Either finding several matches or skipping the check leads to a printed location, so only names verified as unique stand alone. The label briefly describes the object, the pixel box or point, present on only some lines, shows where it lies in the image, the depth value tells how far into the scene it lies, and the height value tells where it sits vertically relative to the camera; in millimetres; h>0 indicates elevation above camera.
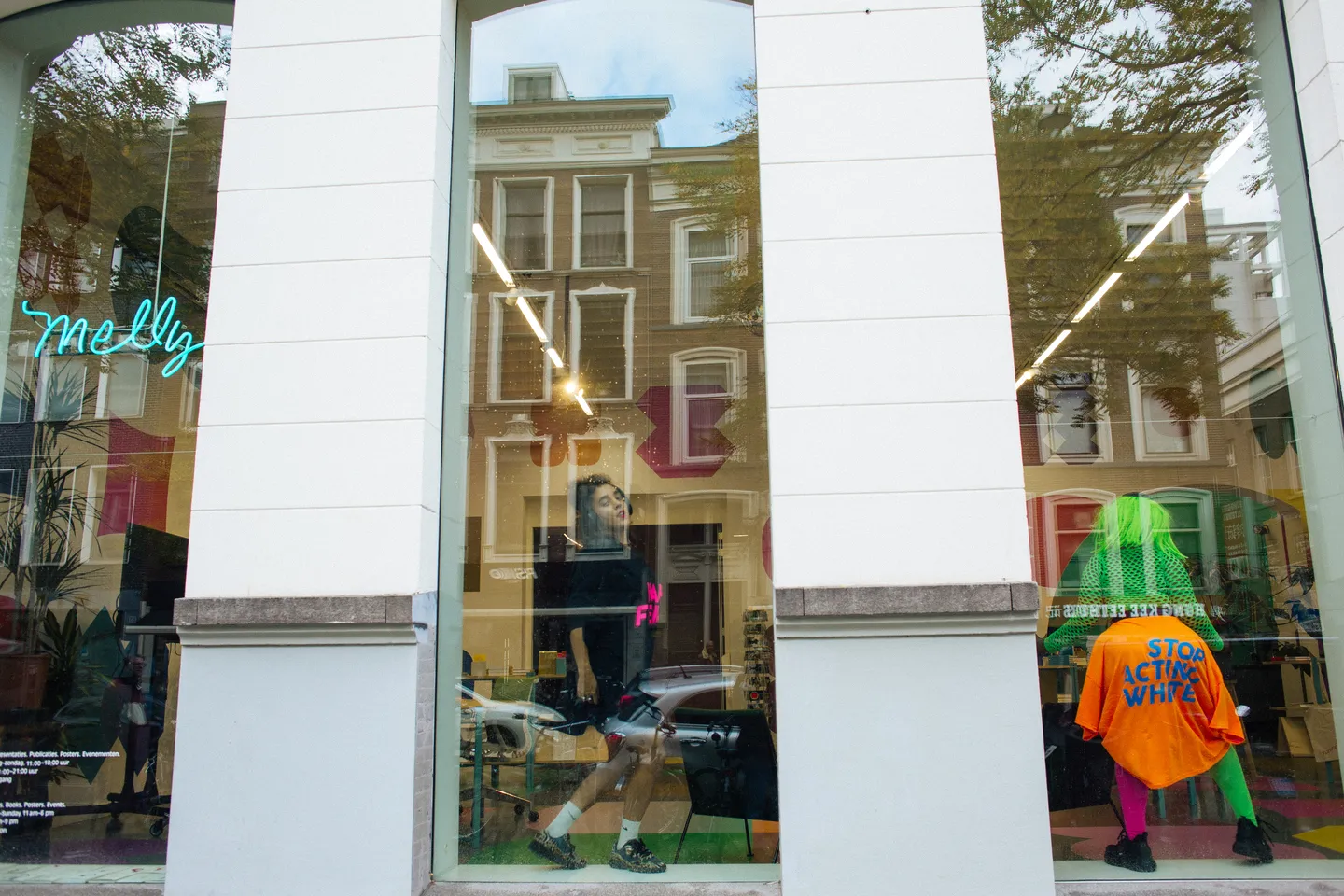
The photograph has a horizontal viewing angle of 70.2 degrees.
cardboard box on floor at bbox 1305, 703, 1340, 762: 4477 -610
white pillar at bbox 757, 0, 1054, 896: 4020 +606
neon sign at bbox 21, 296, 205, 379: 5672 +1664
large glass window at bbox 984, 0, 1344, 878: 4438 +900
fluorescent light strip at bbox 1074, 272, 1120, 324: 5961 +1867
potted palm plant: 5328 +445
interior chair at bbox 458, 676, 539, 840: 4707 -647
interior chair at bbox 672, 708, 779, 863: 4637 -768
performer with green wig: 4395 -193
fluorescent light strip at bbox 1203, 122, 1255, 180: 5367 +2566
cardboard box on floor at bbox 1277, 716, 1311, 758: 4512 -652
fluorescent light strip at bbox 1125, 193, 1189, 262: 5922 +2290
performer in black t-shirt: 4605 -270
